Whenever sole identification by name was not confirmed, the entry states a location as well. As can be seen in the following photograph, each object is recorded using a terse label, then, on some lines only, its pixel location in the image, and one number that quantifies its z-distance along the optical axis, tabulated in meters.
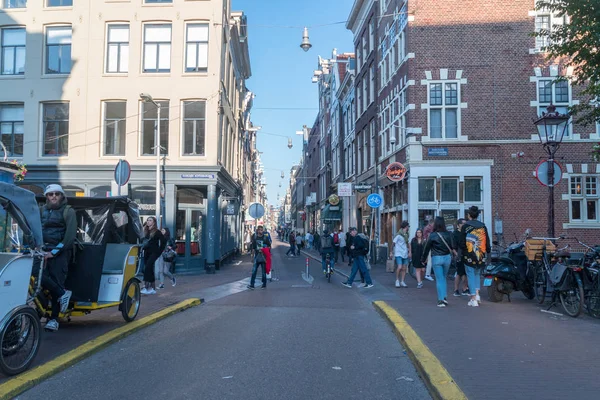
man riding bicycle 16.83
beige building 21.09
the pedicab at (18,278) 5.09
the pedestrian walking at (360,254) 13.88
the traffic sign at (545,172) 10.79
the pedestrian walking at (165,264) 13.77
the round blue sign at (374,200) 20.17
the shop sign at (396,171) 19.92
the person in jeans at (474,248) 9.83
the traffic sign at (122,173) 13.59
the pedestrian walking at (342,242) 27.52
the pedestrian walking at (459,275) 10.72
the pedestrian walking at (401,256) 14.12
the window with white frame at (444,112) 20.36
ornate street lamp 11.56
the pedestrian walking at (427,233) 15.09
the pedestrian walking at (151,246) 11.96
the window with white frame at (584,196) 19.61
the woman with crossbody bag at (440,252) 10.01
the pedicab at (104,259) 7.33
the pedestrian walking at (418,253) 14.05
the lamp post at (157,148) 18.33
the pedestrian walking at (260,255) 13.99
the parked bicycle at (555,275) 8.55
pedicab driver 6.61
